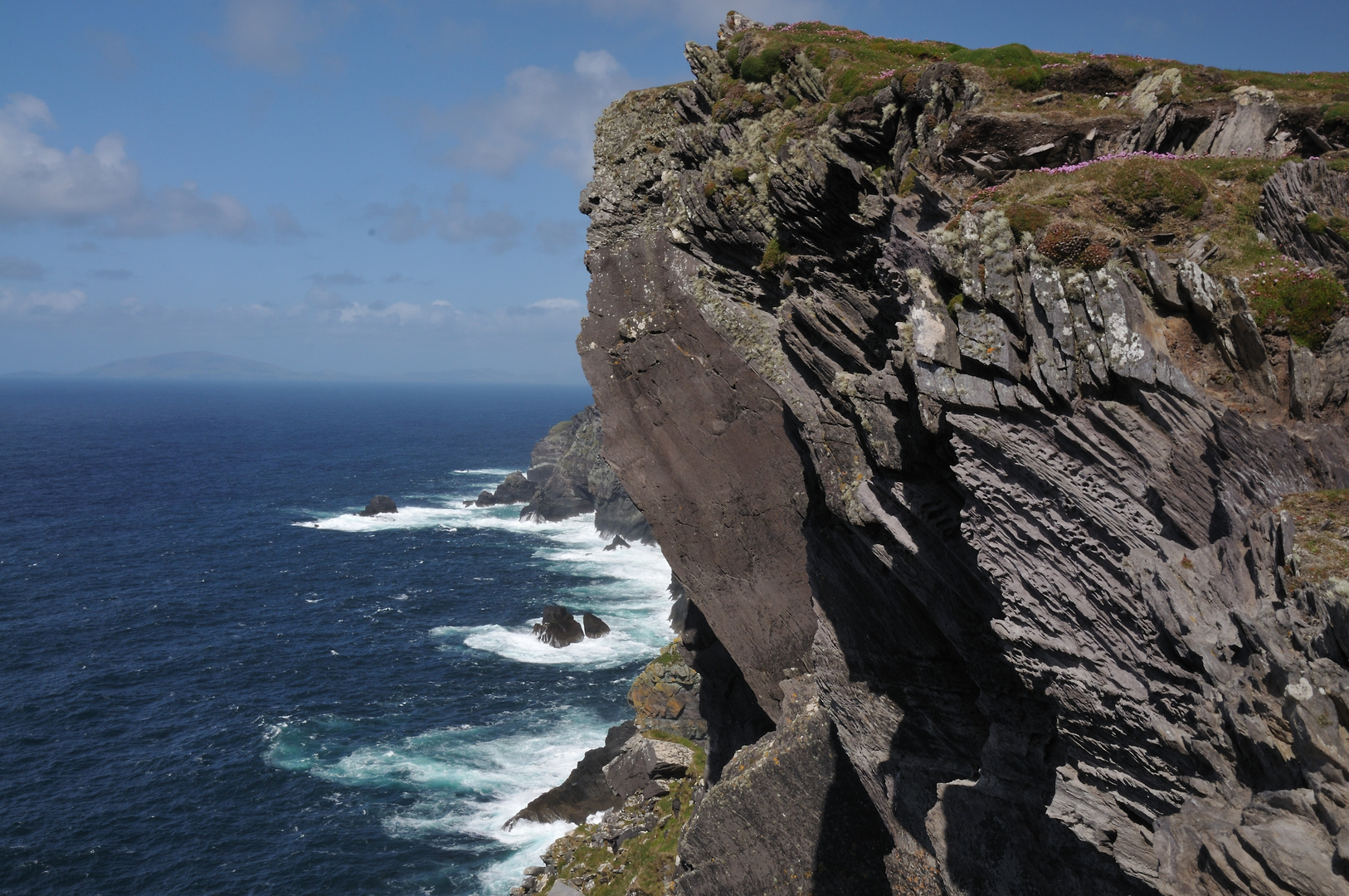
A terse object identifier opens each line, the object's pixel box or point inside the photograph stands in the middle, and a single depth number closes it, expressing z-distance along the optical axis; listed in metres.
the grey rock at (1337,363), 11.19
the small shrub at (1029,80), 20.64
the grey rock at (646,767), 39.78
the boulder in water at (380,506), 120.06
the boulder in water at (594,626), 71.19
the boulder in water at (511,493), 128.30
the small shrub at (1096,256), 12.69
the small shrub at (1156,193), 14.52
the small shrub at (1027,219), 13.99
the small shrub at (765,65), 27.47
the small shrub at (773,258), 23.05
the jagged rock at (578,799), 44.88
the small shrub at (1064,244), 12.95
